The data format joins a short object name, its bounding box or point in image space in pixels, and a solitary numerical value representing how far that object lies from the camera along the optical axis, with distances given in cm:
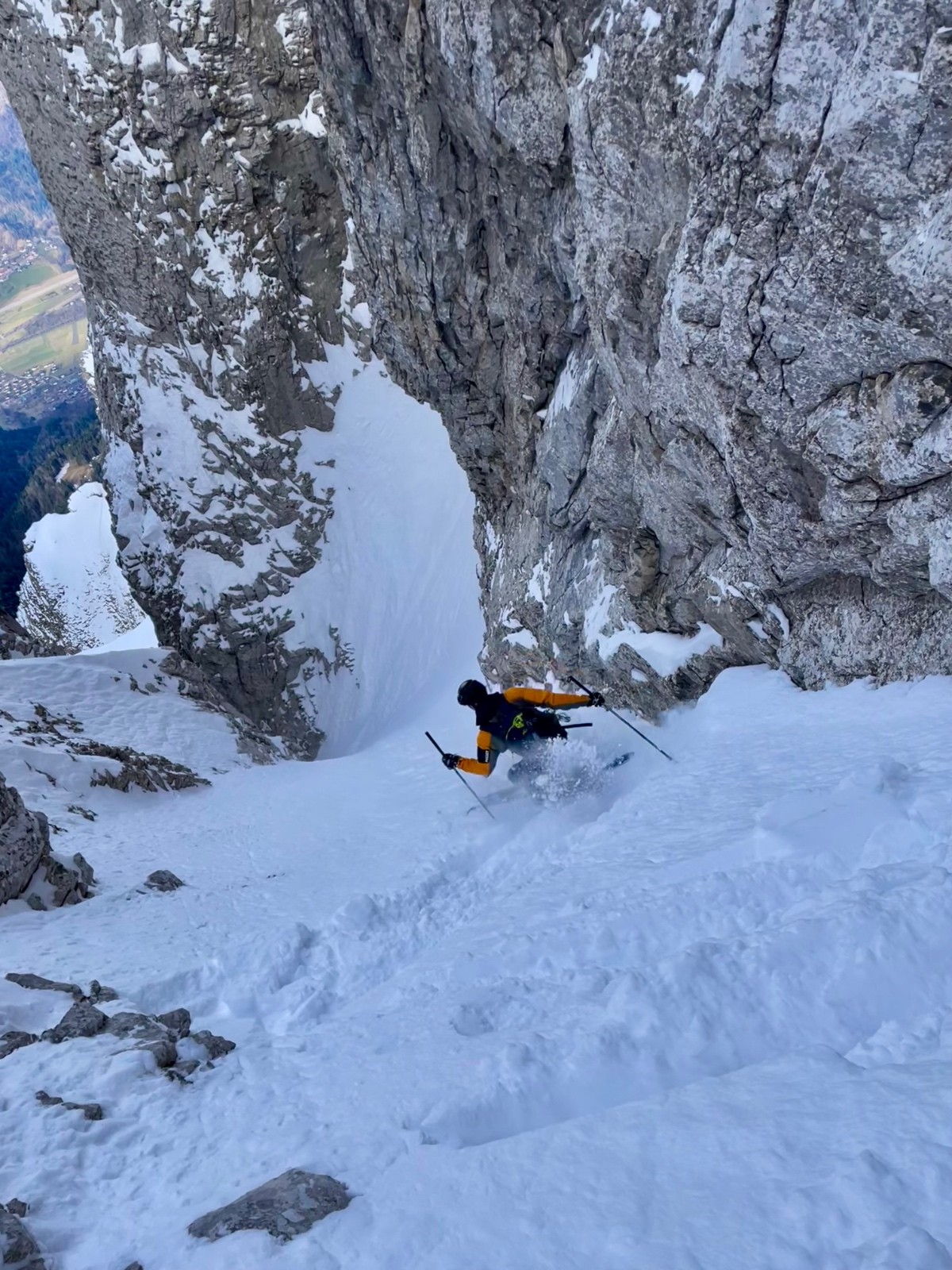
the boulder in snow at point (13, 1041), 577
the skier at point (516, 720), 1155
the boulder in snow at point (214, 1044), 573
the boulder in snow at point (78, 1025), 589
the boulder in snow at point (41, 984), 690
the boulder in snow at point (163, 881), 1093
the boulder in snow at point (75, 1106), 488
